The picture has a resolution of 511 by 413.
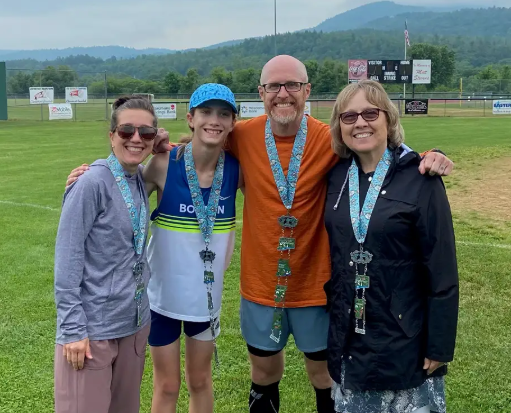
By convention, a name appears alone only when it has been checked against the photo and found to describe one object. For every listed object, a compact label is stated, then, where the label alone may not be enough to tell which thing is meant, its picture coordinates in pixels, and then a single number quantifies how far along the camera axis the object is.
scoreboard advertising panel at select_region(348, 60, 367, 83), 46.34
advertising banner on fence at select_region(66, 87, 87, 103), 37.81
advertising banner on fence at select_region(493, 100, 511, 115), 38.56
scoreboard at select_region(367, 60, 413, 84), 44.50
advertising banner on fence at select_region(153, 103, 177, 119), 35.53
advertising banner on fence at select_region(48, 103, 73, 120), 35.84
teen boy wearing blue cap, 3.21
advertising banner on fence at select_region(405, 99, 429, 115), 38.34
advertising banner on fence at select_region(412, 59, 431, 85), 46.78
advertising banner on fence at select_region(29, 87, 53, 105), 36.72
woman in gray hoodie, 2.64
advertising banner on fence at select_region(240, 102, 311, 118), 32.44
